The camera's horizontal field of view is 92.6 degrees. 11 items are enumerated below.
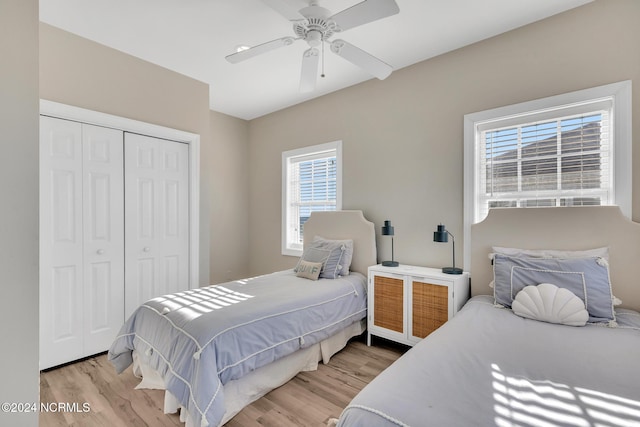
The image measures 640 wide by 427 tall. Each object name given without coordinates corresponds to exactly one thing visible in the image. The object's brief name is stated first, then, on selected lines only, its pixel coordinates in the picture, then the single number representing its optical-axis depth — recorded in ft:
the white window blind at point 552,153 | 7.06
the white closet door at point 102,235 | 9.02
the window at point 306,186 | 12.86
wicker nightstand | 8.38
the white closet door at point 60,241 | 8.25
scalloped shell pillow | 5.91
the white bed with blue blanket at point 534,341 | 3.41
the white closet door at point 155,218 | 9.95
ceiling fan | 5.80
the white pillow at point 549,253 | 6.75
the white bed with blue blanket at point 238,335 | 5.79
